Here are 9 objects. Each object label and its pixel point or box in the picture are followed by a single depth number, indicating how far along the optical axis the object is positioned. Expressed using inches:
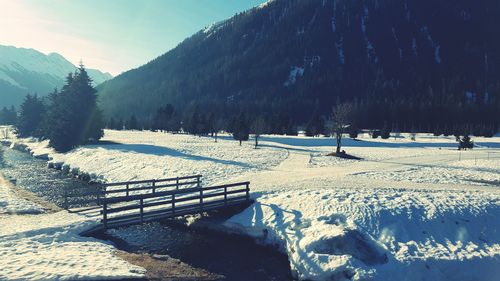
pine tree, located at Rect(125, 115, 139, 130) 5073.8
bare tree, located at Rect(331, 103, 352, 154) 2123.5
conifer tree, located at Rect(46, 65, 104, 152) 2541.8
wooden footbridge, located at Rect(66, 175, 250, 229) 877.2
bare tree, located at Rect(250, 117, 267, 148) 2549.0
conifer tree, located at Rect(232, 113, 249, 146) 2908.0
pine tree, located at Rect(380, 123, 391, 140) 3617.1
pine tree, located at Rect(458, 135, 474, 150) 2529.5
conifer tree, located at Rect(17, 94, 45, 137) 3924.7
